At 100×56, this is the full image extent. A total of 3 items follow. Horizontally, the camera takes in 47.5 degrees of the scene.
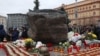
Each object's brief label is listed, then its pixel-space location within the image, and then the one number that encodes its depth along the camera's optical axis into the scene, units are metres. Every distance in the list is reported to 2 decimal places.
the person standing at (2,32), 7.18
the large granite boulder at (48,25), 5.67
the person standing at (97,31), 6.40
